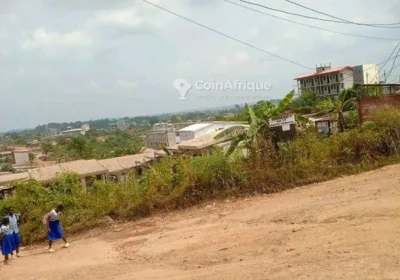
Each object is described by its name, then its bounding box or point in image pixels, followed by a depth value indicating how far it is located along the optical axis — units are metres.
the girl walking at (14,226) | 10.50
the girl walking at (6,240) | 10.24
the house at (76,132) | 167.80
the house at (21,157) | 74.81
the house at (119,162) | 36.79
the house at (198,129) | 33.85
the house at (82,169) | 30.68
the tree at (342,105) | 17.59
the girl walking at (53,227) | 10.44
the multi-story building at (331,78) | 72.38
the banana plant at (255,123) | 13.20
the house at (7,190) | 13.50
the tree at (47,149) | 76.68
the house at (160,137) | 56.28
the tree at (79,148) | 55.88
